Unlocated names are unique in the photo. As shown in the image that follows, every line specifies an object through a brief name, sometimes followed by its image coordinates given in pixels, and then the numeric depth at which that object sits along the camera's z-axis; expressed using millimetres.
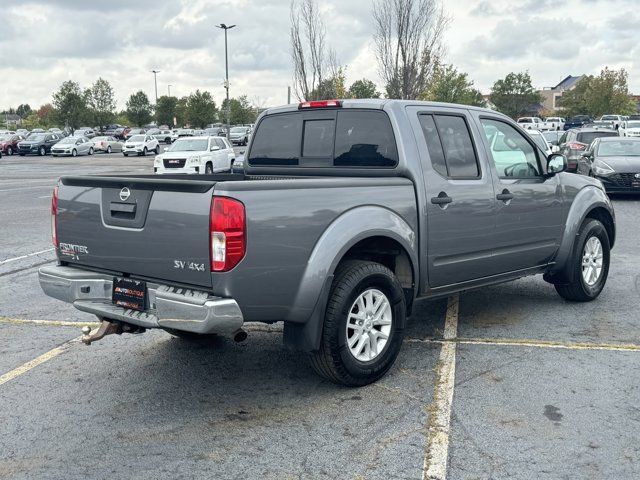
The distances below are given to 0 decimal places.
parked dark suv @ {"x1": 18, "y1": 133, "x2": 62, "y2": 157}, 47156
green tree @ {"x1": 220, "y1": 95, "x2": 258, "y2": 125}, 90125
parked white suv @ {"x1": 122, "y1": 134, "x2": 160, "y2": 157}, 45906
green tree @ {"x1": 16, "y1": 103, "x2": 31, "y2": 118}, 164688
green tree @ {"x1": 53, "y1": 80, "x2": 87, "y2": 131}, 77875
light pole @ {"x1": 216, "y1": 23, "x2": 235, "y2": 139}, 54250
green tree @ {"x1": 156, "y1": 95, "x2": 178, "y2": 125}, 95188
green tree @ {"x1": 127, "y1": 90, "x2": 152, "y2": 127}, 99688
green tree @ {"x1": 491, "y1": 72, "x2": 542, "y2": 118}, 106500
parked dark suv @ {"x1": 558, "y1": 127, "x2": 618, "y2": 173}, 19889
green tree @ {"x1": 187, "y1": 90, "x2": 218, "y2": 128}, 82250
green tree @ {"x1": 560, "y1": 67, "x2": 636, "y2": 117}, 78688
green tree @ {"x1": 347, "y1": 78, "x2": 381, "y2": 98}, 79981
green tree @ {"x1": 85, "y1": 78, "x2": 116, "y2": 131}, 85375
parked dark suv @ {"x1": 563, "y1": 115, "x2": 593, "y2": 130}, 69388
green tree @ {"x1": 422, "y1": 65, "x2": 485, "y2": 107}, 47981
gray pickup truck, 3848
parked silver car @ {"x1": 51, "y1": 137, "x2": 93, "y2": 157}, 44625
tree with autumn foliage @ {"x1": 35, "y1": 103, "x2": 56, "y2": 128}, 115256
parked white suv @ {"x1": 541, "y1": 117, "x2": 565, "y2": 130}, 66362
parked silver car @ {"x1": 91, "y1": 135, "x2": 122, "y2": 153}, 50219
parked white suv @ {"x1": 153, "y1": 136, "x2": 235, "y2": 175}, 23469
